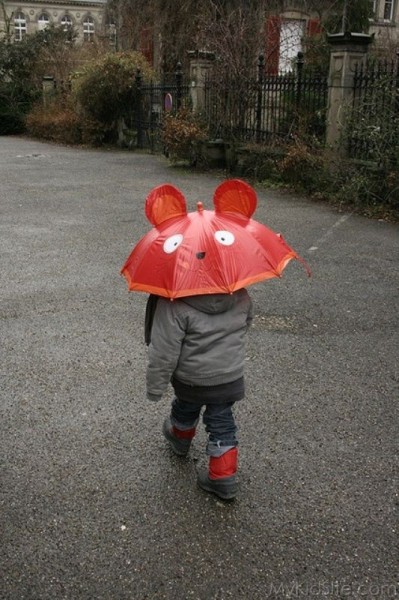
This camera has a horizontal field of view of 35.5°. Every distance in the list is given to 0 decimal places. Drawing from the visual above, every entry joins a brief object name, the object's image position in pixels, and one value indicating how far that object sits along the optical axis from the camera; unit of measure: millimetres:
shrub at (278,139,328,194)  10492
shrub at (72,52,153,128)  18750
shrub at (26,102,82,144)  21578
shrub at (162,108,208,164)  13695
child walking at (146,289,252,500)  2531
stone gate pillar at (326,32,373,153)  10211
